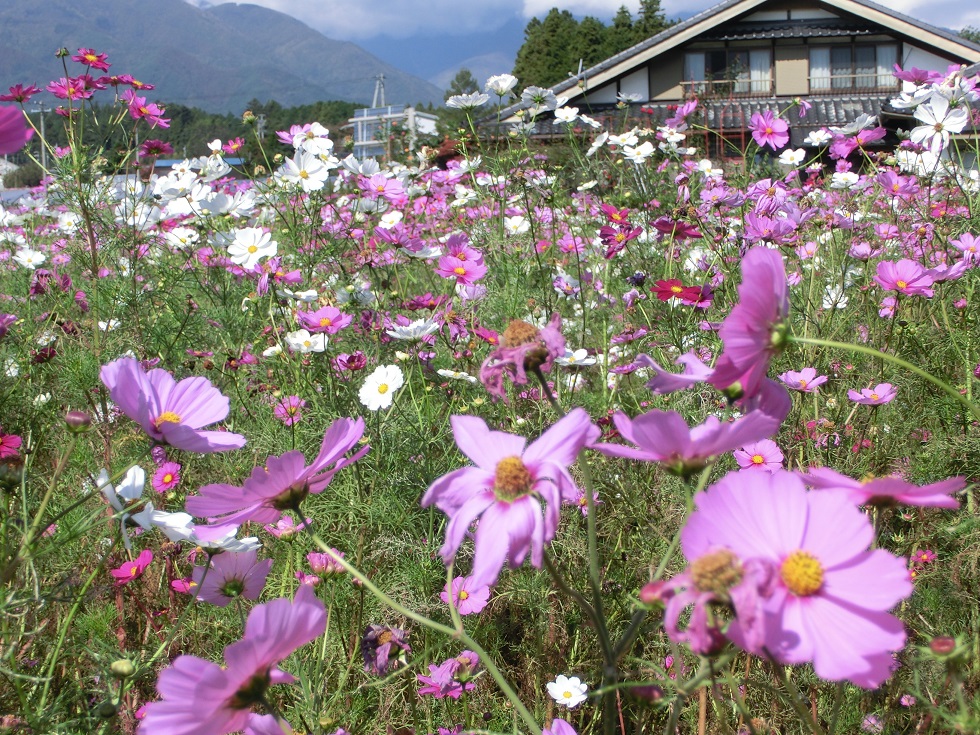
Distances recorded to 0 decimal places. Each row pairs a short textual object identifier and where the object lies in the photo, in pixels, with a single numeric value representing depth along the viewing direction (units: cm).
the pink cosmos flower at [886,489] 41
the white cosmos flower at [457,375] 149
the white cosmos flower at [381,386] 133
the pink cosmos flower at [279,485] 54
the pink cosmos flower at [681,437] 46
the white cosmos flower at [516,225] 259
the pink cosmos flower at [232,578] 75
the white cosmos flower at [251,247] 194
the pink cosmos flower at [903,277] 151
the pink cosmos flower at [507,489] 46
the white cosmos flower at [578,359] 152
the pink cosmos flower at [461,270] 178
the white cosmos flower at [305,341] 159
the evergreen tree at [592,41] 2527
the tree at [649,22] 2648
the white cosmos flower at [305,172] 212
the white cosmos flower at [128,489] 88
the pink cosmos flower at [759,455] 124
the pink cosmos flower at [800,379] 146
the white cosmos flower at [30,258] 343
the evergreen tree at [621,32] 2597
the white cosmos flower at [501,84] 240
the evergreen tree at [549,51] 2514
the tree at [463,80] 3284
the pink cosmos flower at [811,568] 38
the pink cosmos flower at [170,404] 63
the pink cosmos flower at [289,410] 150
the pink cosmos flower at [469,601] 100
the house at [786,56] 1452
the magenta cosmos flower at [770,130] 230
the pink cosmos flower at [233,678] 43
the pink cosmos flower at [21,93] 204
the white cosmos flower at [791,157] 286
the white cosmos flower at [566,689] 95
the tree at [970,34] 4334
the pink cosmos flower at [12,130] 49
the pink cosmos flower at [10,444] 101
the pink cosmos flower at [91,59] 213
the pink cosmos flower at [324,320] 151
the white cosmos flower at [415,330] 150
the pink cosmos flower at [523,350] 55
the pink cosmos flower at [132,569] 101
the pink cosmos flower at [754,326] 48
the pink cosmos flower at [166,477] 116
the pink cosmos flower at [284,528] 98
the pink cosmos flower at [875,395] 142
